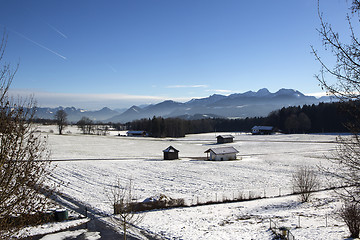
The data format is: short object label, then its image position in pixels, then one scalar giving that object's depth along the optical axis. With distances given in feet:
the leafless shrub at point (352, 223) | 53.42
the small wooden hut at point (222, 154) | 209.77
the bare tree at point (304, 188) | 93.61
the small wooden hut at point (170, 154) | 212.84
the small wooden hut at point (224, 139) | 335.06
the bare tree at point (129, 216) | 68.53
